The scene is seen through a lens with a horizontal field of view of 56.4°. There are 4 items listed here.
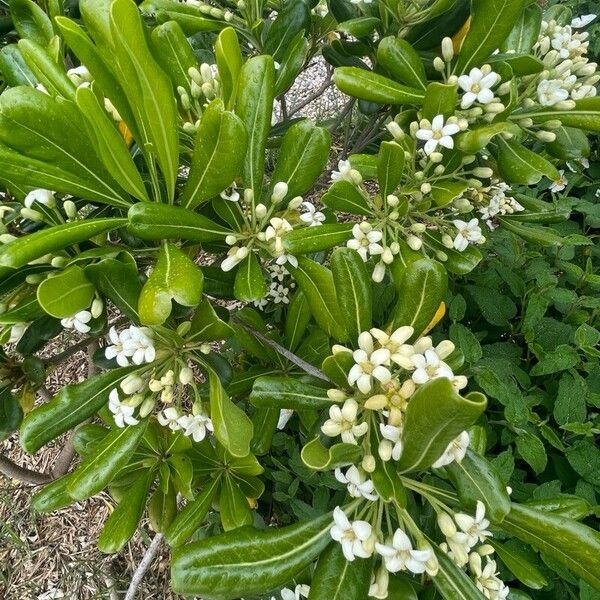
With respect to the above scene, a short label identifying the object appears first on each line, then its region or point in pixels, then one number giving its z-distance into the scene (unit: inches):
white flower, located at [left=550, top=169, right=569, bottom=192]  14.5
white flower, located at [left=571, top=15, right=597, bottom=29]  20.5
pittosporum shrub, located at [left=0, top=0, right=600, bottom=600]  10.8
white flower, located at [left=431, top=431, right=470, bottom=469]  10.8
